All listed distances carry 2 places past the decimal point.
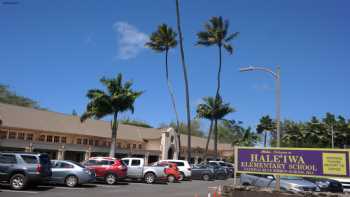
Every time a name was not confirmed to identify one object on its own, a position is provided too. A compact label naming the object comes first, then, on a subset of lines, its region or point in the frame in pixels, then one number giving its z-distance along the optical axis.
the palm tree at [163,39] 48.44
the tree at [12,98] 68.44
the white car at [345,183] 24.10
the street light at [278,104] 17.62
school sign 13.35
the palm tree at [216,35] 49.94
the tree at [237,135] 69.88
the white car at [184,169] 30.53
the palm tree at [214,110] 52.03
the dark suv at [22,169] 16.70
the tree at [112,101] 34.12
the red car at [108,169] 22.23
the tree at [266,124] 71.69
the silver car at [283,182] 16.95
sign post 15.80
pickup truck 24.75
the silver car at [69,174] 19.20
